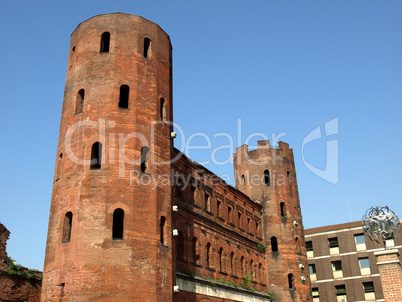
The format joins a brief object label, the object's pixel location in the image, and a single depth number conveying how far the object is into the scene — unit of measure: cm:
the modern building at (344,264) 4550
